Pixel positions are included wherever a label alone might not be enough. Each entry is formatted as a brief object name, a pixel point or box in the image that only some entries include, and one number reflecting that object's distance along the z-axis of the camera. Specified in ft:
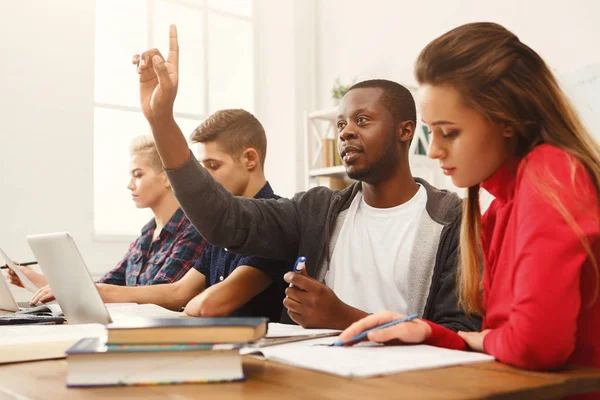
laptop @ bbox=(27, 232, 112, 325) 3.95
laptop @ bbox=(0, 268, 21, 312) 6.12
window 12.92
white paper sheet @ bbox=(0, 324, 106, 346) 3.43
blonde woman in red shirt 2.66
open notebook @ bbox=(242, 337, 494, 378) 2.51
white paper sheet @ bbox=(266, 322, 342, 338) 3.50
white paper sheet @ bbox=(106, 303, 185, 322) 5.01
